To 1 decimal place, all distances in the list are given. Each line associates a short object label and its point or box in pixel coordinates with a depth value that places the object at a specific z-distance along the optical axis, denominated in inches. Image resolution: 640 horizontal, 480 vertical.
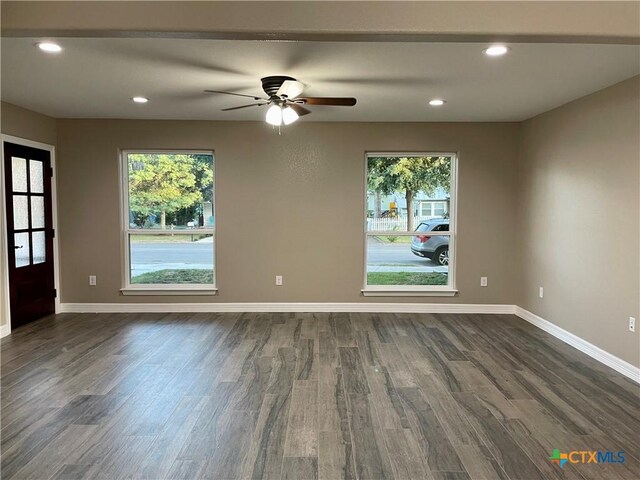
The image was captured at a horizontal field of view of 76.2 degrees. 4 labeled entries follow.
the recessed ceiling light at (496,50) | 109.5
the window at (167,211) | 213.4
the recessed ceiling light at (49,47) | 107.9
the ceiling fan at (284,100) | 131.5
